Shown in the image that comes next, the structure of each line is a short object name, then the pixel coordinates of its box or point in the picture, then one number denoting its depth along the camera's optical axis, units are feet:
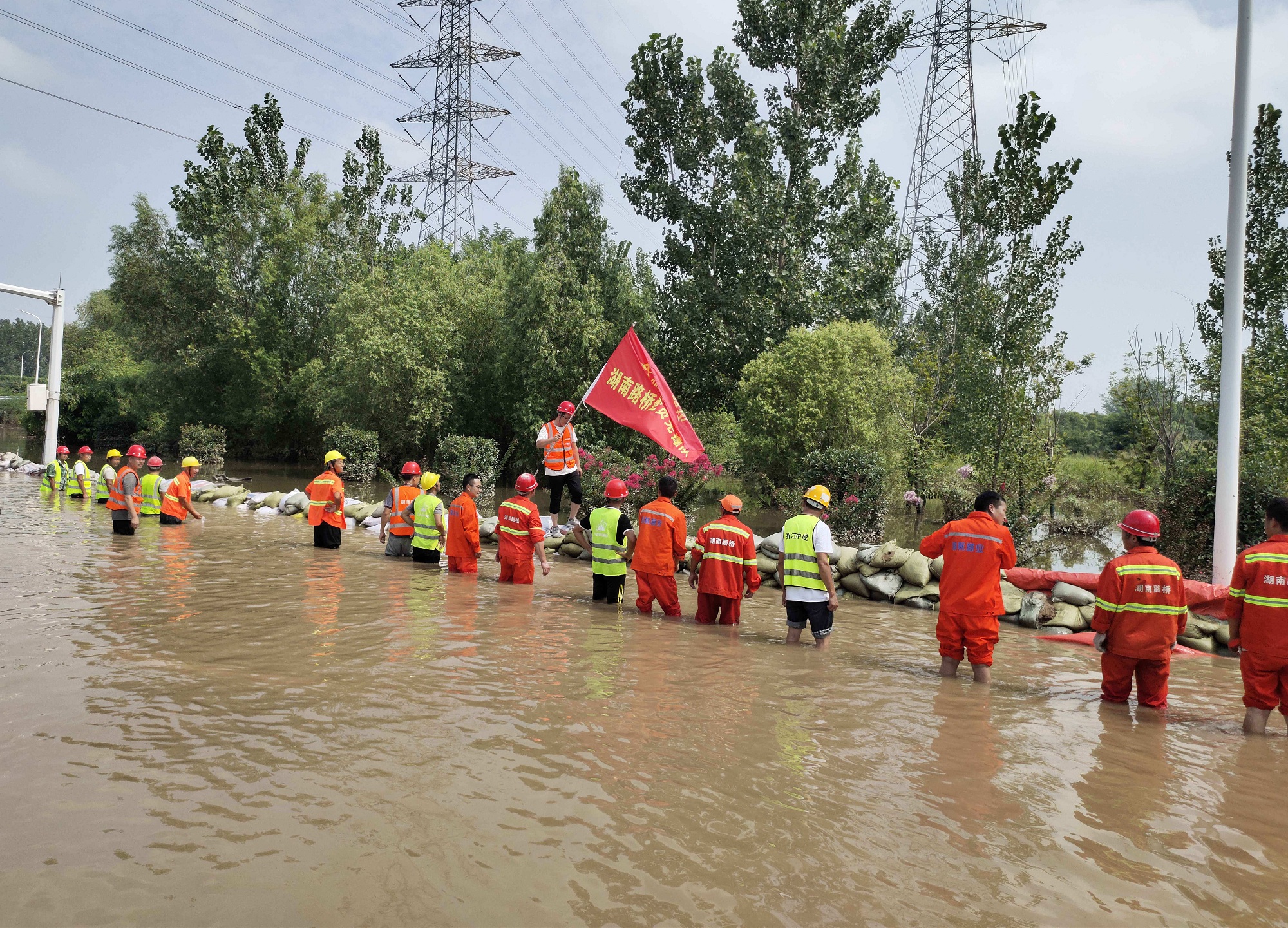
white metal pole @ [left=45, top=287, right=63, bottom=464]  92.94
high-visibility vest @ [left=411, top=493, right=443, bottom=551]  40.88
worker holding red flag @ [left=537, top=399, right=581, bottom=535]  47.47
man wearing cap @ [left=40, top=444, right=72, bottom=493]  72.49
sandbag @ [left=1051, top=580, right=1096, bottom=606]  34.91
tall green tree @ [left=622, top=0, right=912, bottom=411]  78.54
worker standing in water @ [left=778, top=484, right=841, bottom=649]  27.91
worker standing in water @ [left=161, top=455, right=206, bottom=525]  51.21
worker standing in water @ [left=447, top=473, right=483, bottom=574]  37.70
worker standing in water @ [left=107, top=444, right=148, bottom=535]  45.68
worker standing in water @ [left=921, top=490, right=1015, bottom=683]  24.48
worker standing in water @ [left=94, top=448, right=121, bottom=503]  61.39
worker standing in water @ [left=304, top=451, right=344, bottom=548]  43.16
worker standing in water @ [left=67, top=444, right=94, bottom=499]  68.85
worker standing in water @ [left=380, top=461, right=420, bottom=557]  42.80
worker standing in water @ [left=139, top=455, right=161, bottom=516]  54.34
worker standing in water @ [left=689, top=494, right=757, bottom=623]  30.60
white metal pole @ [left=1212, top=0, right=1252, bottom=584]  32.65
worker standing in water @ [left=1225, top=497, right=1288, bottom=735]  20.39
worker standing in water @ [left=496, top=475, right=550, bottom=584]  35.76
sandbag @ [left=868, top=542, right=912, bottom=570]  40.14
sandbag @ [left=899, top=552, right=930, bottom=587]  39.22
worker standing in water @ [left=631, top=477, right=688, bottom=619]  32.27
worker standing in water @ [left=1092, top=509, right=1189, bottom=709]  21.77
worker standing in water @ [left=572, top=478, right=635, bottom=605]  33.45
